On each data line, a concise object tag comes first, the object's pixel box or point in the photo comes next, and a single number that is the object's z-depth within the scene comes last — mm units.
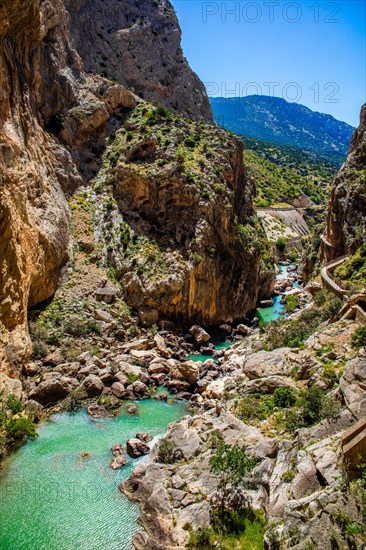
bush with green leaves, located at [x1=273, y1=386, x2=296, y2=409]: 22391
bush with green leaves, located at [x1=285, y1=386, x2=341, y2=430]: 18344
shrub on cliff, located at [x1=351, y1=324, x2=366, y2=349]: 24380
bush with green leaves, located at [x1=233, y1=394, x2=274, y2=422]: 22250
